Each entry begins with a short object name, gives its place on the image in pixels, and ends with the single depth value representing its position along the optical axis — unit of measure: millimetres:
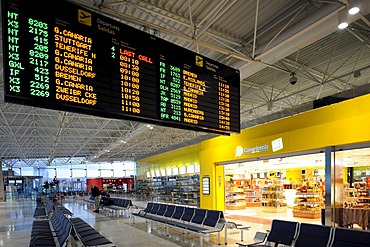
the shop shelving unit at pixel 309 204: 11820
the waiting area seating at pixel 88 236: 5533
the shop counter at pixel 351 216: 7544
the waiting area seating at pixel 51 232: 5348
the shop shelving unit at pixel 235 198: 16734
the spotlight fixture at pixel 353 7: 5121
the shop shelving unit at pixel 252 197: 18219
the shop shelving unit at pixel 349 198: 8364
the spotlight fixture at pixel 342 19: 5386
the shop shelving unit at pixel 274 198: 15086
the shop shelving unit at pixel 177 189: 18250
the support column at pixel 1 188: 31597
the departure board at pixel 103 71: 3812
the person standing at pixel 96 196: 16225
